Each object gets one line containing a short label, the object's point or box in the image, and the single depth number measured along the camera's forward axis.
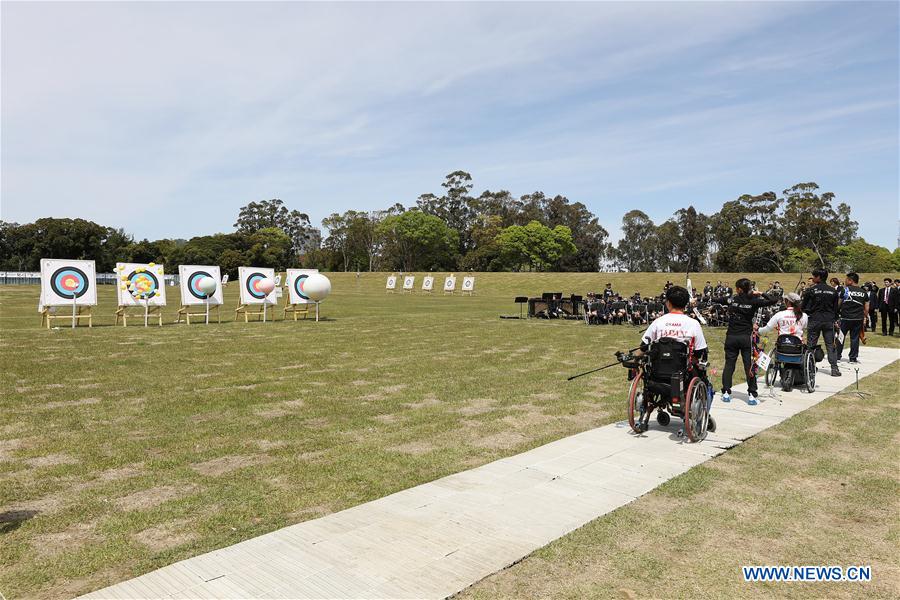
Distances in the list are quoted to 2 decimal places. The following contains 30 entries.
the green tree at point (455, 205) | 113.12
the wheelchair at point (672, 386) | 6.59
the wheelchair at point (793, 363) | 9.88
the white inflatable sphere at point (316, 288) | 24.90
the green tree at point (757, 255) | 74.50
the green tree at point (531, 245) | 91.81
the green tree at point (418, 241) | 97.00
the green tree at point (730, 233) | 82.06
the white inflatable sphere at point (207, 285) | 22.88
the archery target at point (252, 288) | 24.98
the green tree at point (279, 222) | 127.56
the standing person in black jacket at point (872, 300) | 21.25
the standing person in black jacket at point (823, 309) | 11.55
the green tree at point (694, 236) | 100.25
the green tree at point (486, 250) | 94.44
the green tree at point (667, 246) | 103.38
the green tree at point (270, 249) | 98.31
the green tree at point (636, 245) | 111.00
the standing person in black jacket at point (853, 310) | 13.20
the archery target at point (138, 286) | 22.41
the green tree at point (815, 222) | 78.38
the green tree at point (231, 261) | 95.56
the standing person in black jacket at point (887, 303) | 19.86
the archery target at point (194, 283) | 23.41
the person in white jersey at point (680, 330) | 6.68
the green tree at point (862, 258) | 64.69
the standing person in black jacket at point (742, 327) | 8.75
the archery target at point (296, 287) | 25.72
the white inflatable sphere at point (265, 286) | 24.95
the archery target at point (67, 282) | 20.47
